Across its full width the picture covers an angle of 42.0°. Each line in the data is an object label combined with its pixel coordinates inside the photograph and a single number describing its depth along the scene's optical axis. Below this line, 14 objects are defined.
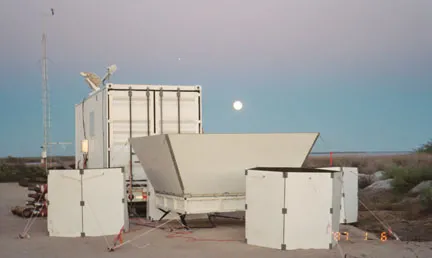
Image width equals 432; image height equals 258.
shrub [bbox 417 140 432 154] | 41.03
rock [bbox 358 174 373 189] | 24.94
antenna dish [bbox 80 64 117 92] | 17.31
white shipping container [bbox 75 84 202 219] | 14.33
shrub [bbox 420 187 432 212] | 15.45
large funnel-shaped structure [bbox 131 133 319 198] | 11.41
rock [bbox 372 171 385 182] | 25.24
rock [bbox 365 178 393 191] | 22.01
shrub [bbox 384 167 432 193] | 20.58
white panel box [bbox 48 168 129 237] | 11.87
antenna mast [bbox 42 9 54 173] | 18.23
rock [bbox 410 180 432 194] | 19.05
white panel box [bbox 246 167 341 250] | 9.93
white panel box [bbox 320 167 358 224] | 13.84
